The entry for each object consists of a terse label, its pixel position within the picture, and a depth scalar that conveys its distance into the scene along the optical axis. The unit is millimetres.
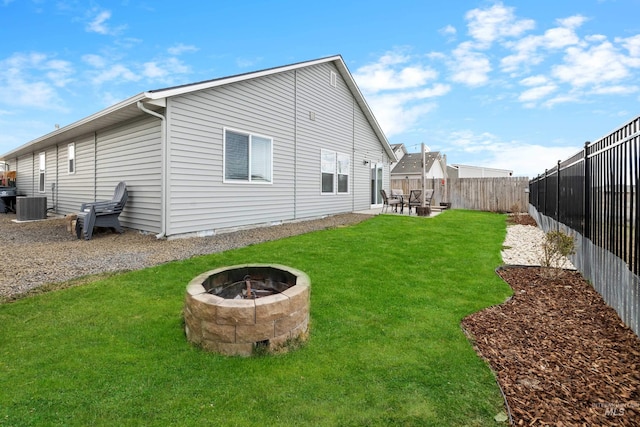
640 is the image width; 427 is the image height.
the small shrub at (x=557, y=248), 5070
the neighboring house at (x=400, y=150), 34194
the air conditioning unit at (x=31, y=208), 11539
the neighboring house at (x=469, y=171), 41844
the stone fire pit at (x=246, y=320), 2627
